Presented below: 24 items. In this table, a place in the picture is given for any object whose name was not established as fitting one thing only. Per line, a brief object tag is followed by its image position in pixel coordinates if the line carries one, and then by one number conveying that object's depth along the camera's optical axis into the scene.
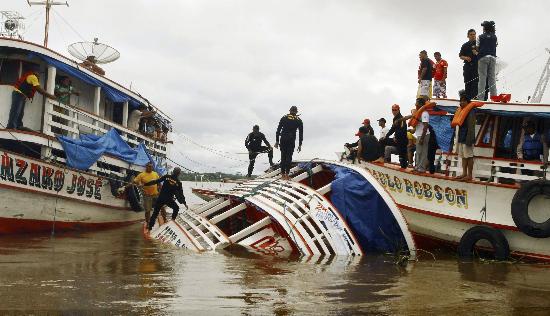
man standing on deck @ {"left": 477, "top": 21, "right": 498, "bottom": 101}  12.01
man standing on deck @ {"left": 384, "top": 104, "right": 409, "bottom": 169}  12.23
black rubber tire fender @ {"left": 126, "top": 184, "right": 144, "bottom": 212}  16.08
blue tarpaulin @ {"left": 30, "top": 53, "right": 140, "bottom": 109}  13.43
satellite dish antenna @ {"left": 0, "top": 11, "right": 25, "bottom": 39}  14.76
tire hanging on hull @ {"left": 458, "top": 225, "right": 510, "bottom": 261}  9.93
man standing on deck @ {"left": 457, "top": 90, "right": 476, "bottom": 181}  10.54
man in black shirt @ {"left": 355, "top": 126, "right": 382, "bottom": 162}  12.95
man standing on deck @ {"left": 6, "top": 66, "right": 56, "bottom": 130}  12.38
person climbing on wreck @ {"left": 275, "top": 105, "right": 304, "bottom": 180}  13.27
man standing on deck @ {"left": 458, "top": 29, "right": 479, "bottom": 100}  12.59
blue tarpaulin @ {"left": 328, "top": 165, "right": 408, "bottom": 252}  10.43
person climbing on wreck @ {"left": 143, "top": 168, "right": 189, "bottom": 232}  12.30
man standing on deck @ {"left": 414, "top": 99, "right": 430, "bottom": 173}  11.47
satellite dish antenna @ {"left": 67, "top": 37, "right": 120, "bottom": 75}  17.62
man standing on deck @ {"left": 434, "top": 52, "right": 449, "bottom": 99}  13.05
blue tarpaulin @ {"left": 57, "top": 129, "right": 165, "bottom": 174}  13.61
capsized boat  9.91
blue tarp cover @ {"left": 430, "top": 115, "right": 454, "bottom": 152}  12.50
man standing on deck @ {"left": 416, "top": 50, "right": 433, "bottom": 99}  13.19
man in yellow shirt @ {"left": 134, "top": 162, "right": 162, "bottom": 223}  14.16
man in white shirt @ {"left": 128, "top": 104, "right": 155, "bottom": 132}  18.88
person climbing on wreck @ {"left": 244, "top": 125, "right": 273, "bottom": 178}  15.49
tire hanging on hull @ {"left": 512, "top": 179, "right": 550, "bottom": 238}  9.70
